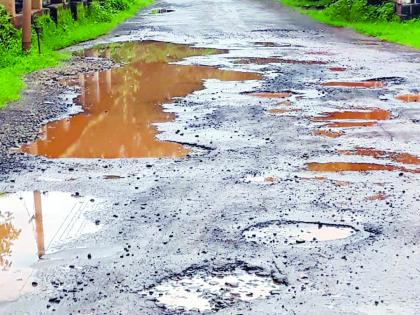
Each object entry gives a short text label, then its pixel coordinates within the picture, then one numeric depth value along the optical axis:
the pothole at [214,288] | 5.61
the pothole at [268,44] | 23.03
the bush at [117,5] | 36.69
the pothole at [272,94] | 14.01
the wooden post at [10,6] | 22.20
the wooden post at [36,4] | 26.36
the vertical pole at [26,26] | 19.56
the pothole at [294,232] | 6.91
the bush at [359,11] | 29.20
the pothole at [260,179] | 8.69
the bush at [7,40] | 18.60
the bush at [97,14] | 32.00
